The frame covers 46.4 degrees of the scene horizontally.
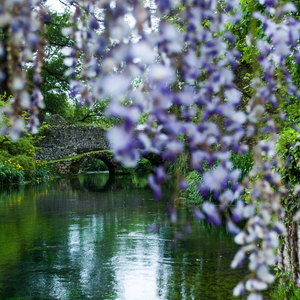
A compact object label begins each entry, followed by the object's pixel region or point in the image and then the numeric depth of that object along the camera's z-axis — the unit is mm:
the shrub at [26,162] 14812
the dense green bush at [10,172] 13867
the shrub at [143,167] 26281
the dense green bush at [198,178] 7825
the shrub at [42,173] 16633
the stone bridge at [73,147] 21250
